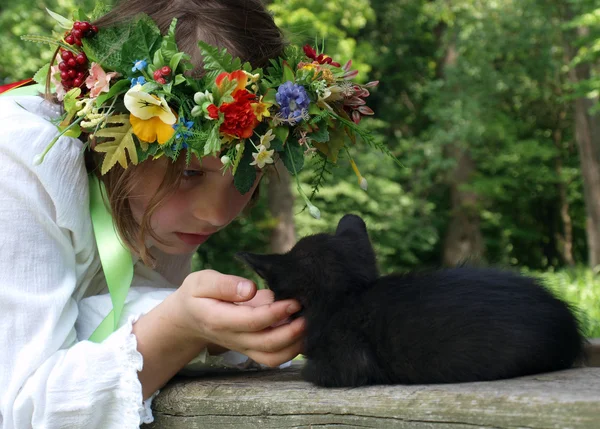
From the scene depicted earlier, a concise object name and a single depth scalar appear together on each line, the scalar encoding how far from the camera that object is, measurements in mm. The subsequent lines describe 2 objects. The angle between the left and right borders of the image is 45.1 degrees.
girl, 1714
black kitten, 1512
